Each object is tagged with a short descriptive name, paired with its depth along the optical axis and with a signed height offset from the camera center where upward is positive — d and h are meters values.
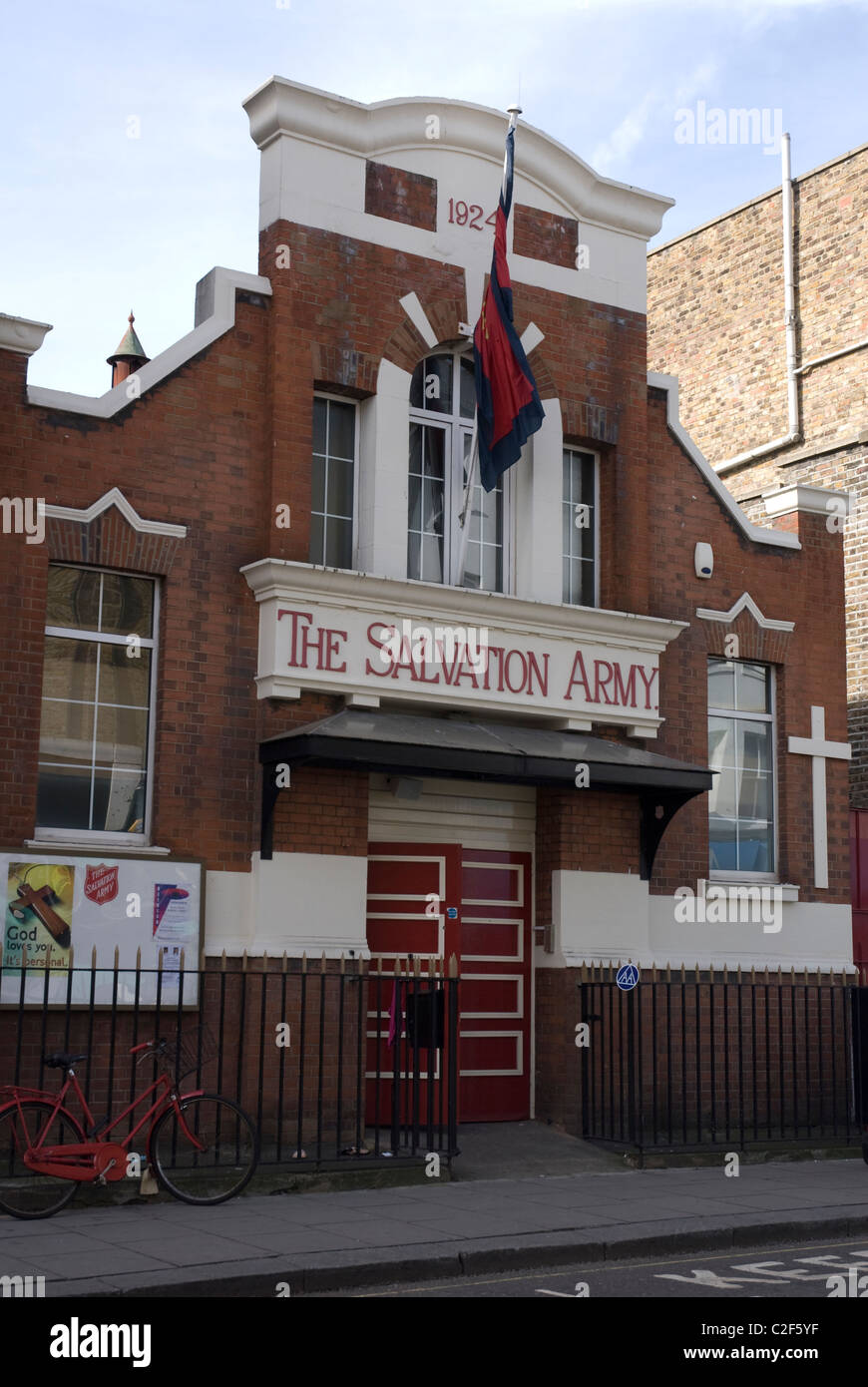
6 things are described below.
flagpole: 13.20 +3.68
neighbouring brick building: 21.11 +8.67
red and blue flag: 13.16 +4.57
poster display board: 11.28 +0.05
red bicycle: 9.77 -1.41
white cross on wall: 15.60 +1.68
